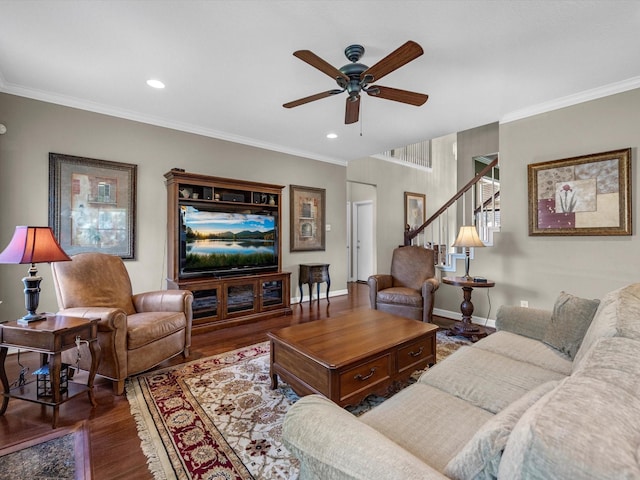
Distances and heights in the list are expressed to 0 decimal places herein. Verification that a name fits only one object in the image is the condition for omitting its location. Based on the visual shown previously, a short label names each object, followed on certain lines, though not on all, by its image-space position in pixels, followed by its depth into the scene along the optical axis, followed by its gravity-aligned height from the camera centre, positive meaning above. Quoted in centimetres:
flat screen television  385 +2
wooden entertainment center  373 -41
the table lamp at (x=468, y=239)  346 +3
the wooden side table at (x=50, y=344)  187 -65
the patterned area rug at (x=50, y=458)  148 -114
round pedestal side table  340 -84
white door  724 +6
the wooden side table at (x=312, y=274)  506 -56
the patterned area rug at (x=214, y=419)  154 -114
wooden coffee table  180 -76
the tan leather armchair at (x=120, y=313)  223 -63
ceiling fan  198 +122
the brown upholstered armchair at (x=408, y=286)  360 -59
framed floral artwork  296 +49
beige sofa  54 -54
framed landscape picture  321 +42
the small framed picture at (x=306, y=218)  520 +42
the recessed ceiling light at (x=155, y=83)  290 +156
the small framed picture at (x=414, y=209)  736 +81
